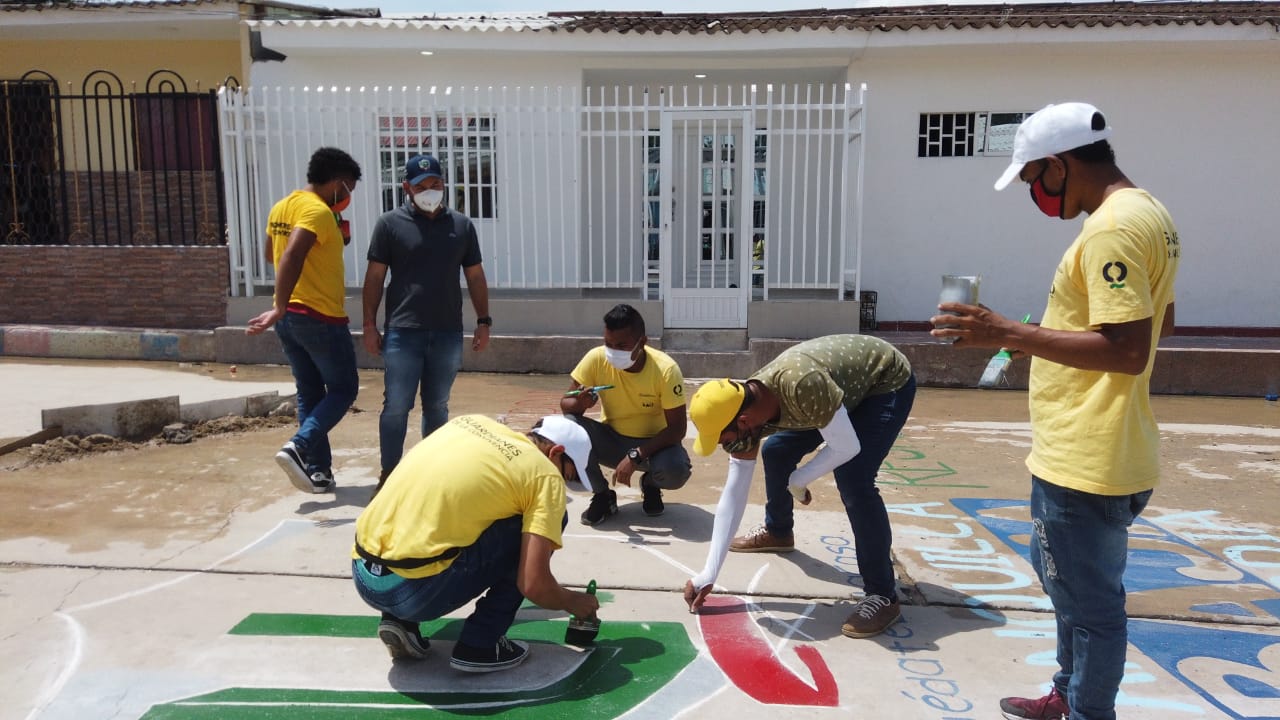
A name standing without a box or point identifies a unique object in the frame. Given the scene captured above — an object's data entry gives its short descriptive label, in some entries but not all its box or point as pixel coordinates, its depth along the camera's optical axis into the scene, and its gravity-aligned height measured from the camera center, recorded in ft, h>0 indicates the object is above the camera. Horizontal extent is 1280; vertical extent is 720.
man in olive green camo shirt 10.66 -2.03
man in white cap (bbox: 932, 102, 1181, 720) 7.27 -0.96
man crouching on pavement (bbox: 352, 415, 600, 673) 9.16 -2.79
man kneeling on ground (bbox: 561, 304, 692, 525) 14.60 -2.57
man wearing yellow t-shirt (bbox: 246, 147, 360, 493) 15.64 -0.94
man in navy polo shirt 15.83 -0.71
